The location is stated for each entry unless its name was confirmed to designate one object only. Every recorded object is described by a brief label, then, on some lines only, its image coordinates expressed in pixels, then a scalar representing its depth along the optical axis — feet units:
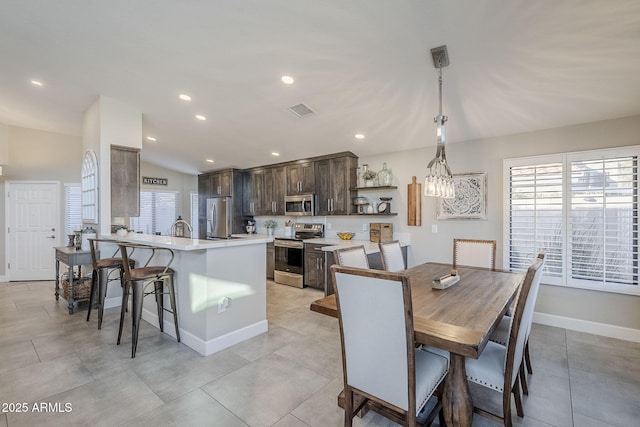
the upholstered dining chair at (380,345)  4.45
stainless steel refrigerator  22.17
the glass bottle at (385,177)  15.47
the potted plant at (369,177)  15.97
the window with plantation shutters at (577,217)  9.97
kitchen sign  25.01
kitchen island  8.94
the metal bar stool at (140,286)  8.80
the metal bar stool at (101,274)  10.82
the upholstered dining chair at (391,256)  9.82
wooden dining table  4.49
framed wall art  12.84
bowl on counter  16.97
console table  12.59
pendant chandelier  7.69
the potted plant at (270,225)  21.34
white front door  19.02
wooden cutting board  14.60
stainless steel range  17.01
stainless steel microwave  17.83
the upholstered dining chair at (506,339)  6.82
